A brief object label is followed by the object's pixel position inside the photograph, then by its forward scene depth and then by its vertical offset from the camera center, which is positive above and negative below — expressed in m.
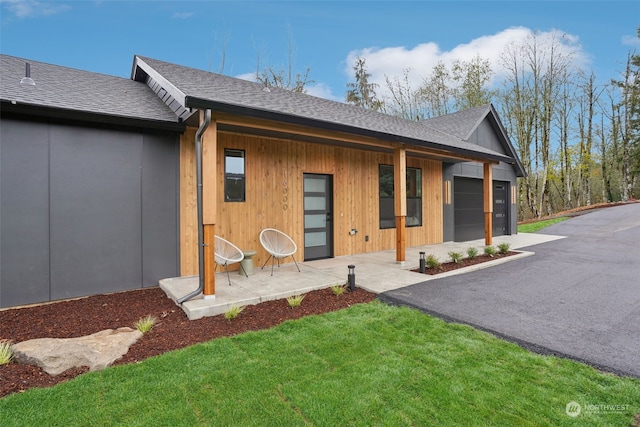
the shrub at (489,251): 7.32 -0.94
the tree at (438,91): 19.00 +7.52
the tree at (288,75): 15.15 +6.88
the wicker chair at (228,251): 5.06 -0.64
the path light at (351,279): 4.76 -1.03
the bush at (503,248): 7.53 -0.90
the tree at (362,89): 19.75 +7.84
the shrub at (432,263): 5.97 -0.99
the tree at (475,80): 18.23 +7.78
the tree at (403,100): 19.75 +7.19
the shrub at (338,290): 4.54 -1.14
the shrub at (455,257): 6.42 -0.94
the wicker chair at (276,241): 6.05 -0.56
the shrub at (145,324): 3.32 -1.20
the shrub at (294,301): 4.04 -1.16
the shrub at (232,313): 3.63 -1.17
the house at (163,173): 4.08 +0.69
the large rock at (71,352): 2.62 -1.22
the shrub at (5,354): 2.66 -1.19
